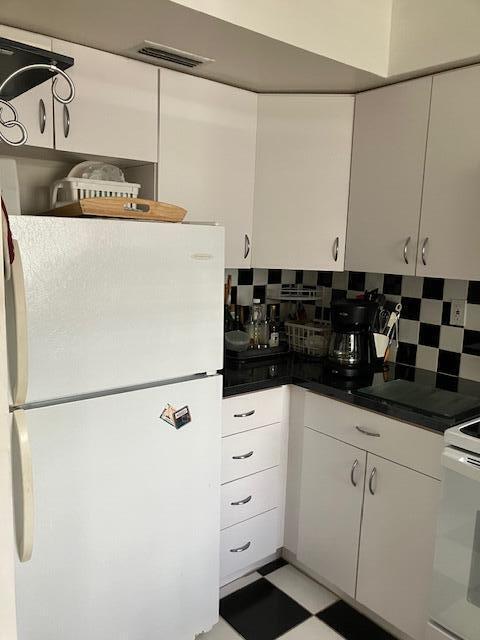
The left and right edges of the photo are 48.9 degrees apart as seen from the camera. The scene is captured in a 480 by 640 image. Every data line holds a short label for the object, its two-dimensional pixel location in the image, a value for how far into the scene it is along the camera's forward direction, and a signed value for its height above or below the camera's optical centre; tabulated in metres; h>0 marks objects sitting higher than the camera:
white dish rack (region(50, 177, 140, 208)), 1.75 +0.15
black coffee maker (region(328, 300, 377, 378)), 2.23 -0.42
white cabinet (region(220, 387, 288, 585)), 2.05 -0.96
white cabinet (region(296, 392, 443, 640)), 1.78 -0.96
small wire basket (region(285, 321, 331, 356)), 2.49 -0.46
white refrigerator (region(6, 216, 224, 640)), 1.34 -0.52
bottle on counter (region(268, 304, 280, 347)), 2.52 -0.44
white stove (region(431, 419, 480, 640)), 1.60 -0.91
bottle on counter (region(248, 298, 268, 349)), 2.50 -0.43
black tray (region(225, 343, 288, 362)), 2.33 -0.51
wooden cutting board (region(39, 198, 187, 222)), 1.49 +0.07
